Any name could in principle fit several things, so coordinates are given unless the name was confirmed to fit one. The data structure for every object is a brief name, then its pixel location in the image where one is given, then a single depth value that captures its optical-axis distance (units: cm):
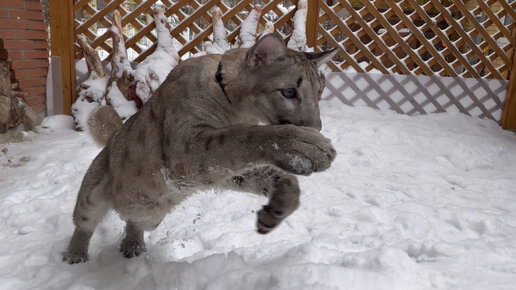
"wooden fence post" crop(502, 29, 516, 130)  611
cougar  168
